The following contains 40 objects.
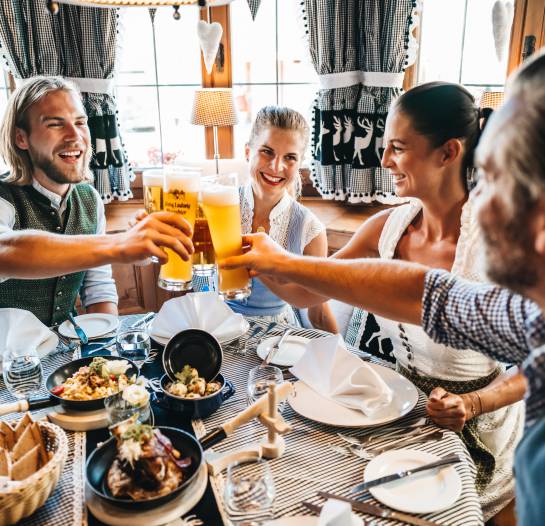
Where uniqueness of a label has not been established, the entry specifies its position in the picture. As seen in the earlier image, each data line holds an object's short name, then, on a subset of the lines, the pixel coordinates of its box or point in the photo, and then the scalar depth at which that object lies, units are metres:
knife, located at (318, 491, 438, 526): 0.92
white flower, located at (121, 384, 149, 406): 1.08
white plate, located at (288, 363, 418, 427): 1.19
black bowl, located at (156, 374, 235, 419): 1.20
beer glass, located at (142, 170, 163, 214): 1.28
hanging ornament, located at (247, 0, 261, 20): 3.43
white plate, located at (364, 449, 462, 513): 0.95
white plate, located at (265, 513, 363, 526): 0.90
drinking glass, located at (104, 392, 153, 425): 1.09
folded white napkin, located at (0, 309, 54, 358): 1.47
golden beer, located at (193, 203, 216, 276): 1.33
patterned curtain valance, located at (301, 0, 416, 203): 3.50
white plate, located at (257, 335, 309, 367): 1.48
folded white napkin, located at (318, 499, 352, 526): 0.84
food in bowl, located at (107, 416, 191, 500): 0.91
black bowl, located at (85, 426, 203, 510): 0.88
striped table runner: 0.96
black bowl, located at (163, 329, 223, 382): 1.33
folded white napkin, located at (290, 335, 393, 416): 1.24
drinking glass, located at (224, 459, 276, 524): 0.92
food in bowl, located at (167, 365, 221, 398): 1.23
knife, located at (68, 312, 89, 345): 1.58
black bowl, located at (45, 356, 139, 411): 1.17
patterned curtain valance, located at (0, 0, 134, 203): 3.23
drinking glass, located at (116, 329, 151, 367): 1.44
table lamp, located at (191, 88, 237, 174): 3.64
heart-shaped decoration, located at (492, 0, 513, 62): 3.15
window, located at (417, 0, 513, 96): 3.77
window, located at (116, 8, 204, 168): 3.83
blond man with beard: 2.07
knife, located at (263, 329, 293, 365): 1.47
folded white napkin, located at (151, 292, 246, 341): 1.59
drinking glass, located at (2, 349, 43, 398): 1.23
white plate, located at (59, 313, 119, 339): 1.63
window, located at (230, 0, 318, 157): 3.88
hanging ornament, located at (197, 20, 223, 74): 3.46
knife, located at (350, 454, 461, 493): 1.00
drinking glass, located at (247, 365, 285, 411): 1.25
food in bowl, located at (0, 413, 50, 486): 0.96
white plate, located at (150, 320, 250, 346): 1.55
